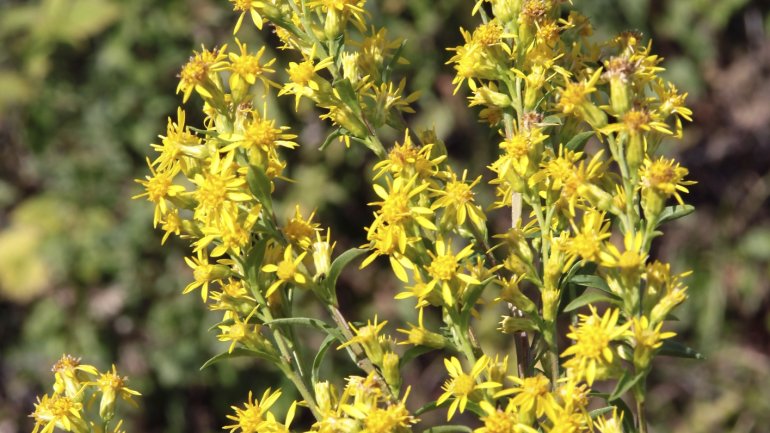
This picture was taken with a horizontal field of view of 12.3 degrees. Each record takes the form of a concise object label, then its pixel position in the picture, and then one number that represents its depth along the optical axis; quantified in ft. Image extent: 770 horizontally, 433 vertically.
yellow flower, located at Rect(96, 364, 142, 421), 2.68
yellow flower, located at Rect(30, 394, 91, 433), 2.63
